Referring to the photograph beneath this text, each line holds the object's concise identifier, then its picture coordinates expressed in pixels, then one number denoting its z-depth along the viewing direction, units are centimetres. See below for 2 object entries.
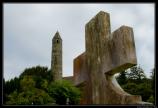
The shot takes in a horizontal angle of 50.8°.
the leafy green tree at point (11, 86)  1054
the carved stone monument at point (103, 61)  233
